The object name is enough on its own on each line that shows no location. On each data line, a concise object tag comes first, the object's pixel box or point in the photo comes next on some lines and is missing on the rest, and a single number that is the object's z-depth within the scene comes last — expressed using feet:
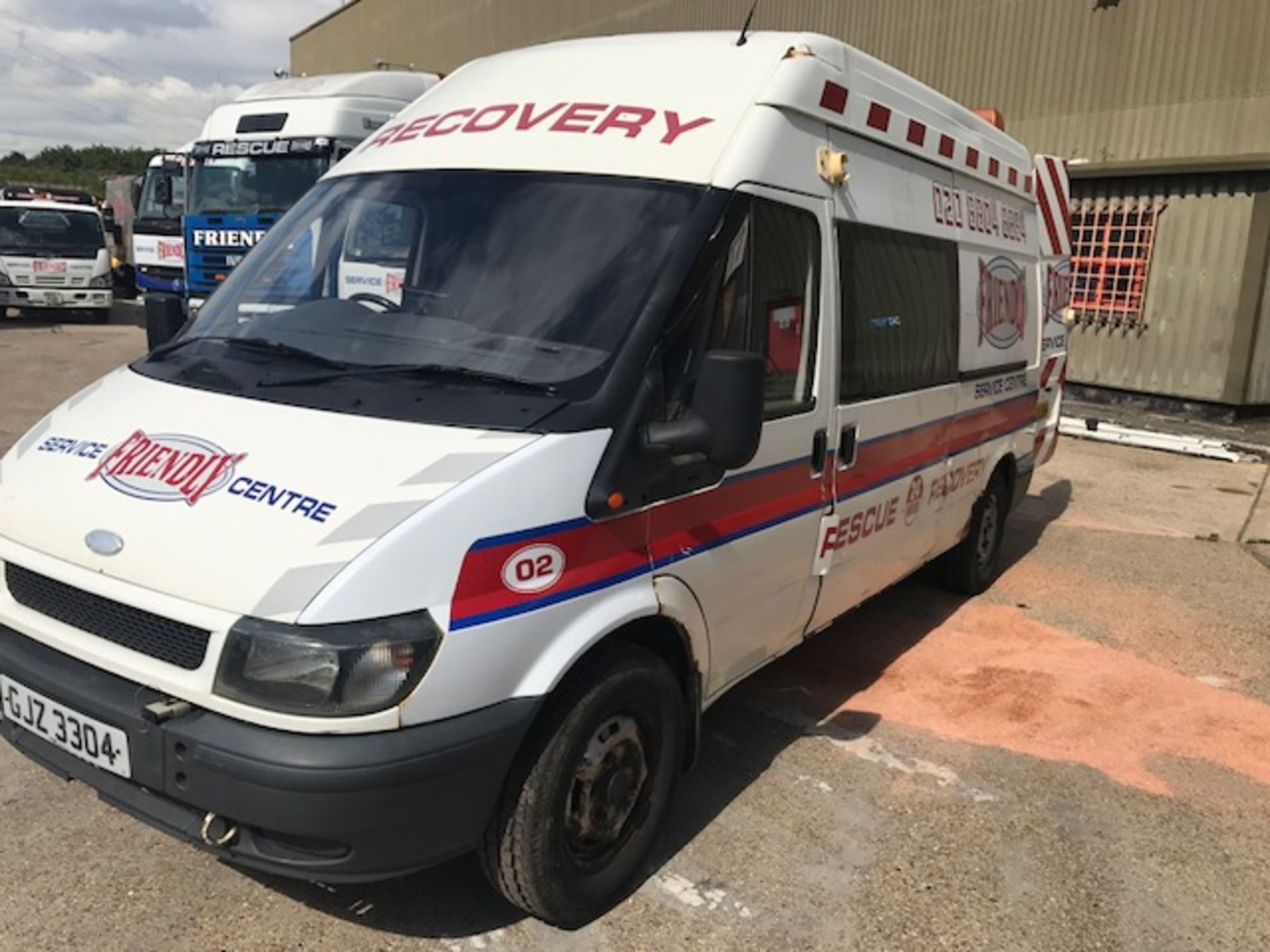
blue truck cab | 38.91
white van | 7.72
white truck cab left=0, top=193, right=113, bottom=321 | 60.03
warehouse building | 38.45
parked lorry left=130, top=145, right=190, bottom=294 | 57.82
